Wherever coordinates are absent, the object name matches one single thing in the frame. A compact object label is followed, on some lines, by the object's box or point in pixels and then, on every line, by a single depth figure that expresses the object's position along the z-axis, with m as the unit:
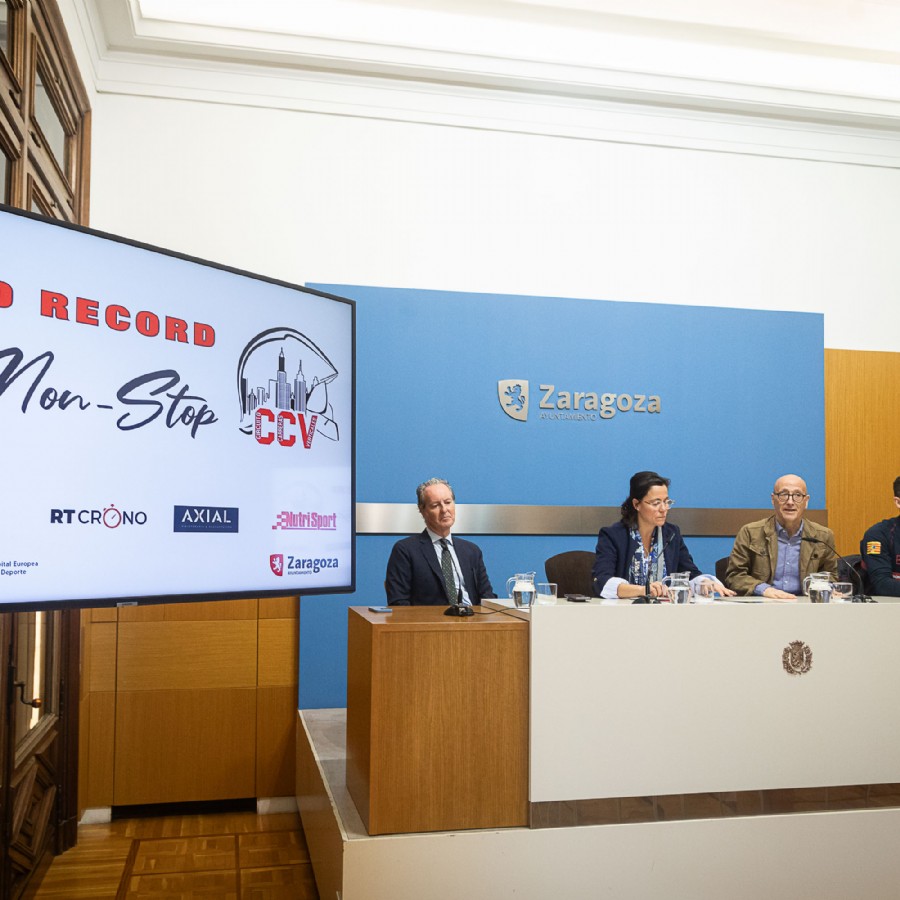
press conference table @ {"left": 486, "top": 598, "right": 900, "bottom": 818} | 2.75
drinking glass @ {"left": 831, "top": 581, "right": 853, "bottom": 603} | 3.12
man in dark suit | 3.90
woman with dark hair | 3.88
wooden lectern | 2.62
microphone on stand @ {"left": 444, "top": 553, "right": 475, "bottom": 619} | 2.85
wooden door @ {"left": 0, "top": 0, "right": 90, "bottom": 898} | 2.99
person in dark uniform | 3.81
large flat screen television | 1.95
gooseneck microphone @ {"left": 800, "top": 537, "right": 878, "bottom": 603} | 3.14
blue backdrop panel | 4.74
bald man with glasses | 3.96
